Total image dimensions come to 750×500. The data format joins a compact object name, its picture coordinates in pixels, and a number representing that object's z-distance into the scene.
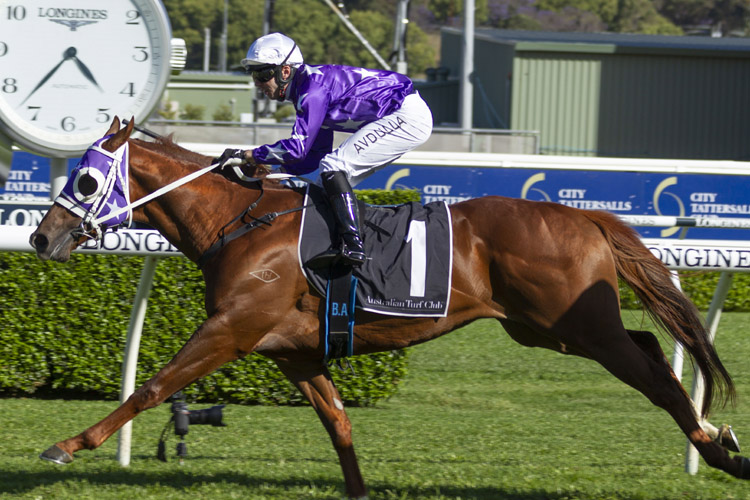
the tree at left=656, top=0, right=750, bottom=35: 141.25
